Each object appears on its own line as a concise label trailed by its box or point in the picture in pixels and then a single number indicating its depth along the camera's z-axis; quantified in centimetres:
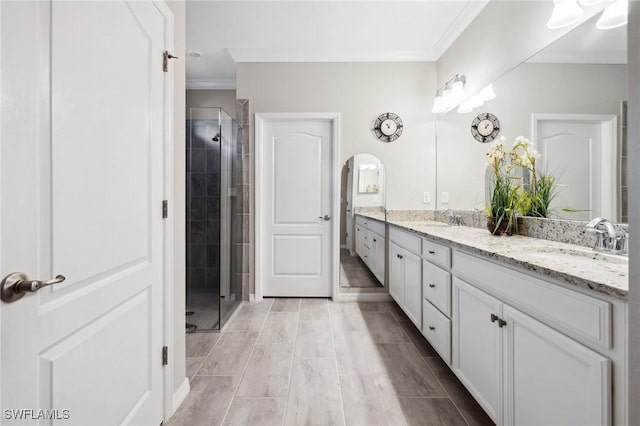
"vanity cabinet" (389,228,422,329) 218
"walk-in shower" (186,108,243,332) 263
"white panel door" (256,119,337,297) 326
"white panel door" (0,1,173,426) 71
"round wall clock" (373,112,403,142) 320
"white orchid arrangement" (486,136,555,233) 179
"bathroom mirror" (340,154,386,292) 320
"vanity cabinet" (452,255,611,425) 83
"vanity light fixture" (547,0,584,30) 152
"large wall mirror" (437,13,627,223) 137
